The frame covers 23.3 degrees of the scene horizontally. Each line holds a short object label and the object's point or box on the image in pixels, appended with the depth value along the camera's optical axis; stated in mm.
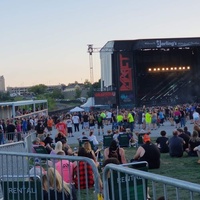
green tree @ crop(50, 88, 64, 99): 171812
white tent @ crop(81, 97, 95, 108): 53750
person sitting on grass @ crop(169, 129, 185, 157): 15227
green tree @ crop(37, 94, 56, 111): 113925
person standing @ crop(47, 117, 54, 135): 32281
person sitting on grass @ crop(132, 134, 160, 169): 12133
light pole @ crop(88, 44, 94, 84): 50297
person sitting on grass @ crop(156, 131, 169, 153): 16625
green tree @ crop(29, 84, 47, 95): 178625
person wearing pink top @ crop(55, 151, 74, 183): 5598
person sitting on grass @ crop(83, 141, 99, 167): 10606
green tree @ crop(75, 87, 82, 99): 171875
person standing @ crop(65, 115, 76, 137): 28781
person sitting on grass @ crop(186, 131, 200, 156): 14766
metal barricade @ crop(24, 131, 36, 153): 15495
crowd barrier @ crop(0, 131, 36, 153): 10422
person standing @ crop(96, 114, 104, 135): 29191
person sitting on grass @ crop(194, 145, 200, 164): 13640
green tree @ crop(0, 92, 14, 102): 131775
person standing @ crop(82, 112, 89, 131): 32653
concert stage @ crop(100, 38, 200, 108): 47250
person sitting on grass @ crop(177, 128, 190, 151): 16172
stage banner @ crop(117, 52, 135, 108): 47156
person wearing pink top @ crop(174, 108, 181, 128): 29866
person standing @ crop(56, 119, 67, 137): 24953
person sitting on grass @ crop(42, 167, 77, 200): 5598
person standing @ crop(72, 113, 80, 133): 31703
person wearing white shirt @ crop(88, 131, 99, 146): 17516
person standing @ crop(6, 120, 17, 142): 25078
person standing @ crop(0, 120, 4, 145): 24469
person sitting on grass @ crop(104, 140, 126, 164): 11191
